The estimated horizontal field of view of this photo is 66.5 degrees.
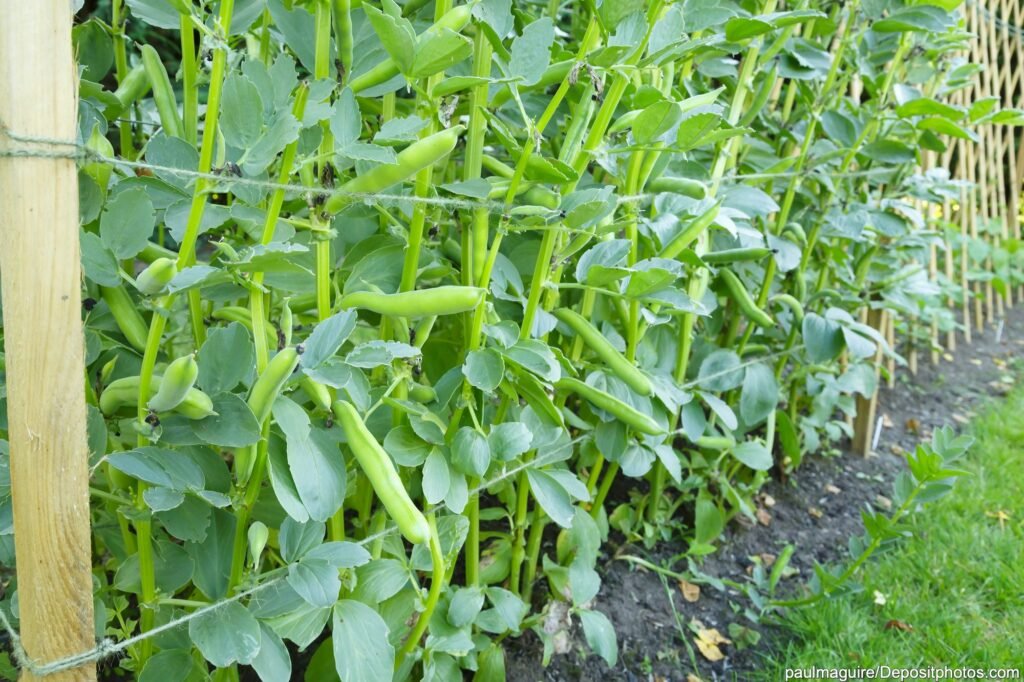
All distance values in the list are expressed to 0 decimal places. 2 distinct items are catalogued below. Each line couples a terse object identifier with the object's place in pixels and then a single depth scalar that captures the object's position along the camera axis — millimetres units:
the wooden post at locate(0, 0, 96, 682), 730
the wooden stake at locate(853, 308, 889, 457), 2496
